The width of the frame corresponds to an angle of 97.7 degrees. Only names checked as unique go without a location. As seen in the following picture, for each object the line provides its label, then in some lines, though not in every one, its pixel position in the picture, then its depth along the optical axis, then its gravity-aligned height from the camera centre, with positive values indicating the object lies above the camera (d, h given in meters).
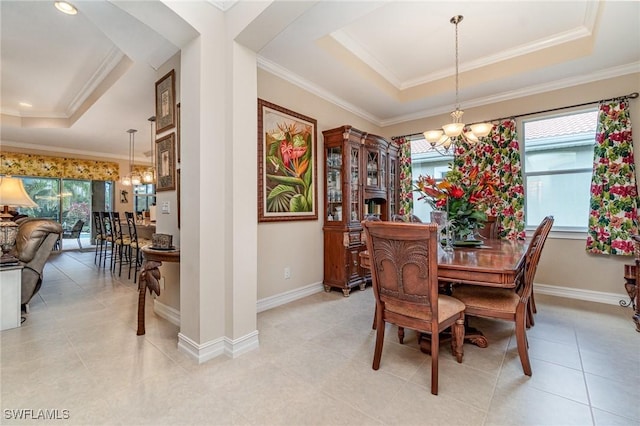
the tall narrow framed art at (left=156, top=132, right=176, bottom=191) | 2.70 +0.54
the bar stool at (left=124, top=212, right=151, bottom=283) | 4.20 -0.39
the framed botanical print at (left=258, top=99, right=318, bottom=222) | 3.07 +0.59
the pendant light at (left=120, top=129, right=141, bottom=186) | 6.06 +0.92
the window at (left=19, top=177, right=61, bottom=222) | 6.84 +0.55
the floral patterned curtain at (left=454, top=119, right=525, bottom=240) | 3.69 +0.52
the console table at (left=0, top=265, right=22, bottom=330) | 2.52 -0.72
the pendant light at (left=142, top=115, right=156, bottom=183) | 6.07 +0.86
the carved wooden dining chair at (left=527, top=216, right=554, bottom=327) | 1.91 -0.11
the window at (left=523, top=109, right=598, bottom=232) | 3.49 +0.57
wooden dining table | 1.68 -0.34
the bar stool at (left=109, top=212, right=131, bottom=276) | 4.68 -0.37
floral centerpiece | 2.43 +0.14
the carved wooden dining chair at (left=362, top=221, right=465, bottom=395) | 1.60 -0.42
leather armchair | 2.92 -0.33
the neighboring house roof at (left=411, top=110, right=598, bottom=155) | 3.46 +1.11
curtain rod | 3.14 +1.31
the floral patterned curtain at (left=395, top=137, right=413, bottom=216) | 4.66 +0.58
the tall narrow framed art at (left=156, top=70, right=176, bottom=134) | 2.70 +1.14
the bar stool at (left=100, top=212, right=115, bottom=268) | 5.27 -0.20
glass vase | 2.42 -0.08
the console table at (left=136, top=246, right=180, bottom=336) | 2.34 -0.49
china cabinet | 3.63 +0.21
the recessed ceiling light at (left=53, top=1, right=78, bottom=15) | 2.45 +1.88
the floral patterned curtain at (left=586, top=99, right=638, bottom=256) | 3.11 +0.28
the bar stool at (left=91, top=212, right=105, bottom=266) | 5.59 -0.26
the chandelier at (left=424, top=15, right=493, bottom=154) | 2.74 +0.84
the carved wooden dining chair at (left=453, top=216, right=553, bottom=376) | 1.83 -0.64
